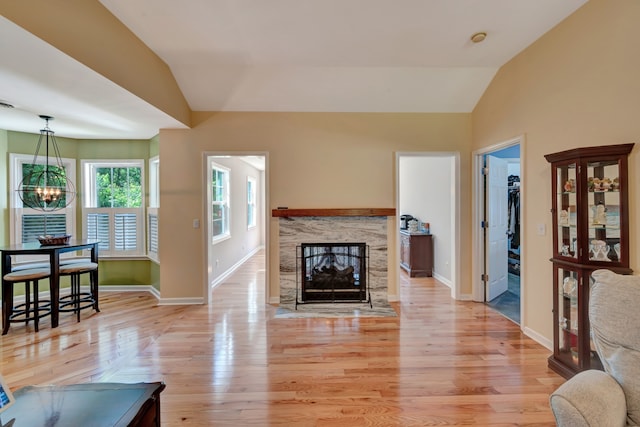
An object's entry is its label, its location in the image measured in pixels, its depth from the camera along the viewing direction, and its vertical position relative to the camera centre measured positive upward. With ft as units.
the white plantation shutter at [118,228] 14.94 -0.68
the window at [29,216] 13.07 -0.01
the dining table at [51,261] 10.34 -1.68
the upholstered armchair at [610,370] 3.76 -2.43
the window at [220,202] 17.02 +0.74
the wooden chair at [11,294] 10.27 -2.92
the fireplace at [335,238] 12.99 -1.16
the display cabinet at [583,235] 6.84 -0.64
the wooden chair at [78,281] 11.31 -2.84
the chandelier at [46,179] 13.39 +1.80
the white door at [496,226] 13.10 -0.71
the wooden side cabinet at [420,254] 17.51 -2.60
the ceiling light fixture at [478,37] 8.93 +5.55
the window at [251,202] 24.63 +1.07
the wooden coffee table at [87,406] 3.42 -2.46
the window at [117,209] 14.93 +0.33
